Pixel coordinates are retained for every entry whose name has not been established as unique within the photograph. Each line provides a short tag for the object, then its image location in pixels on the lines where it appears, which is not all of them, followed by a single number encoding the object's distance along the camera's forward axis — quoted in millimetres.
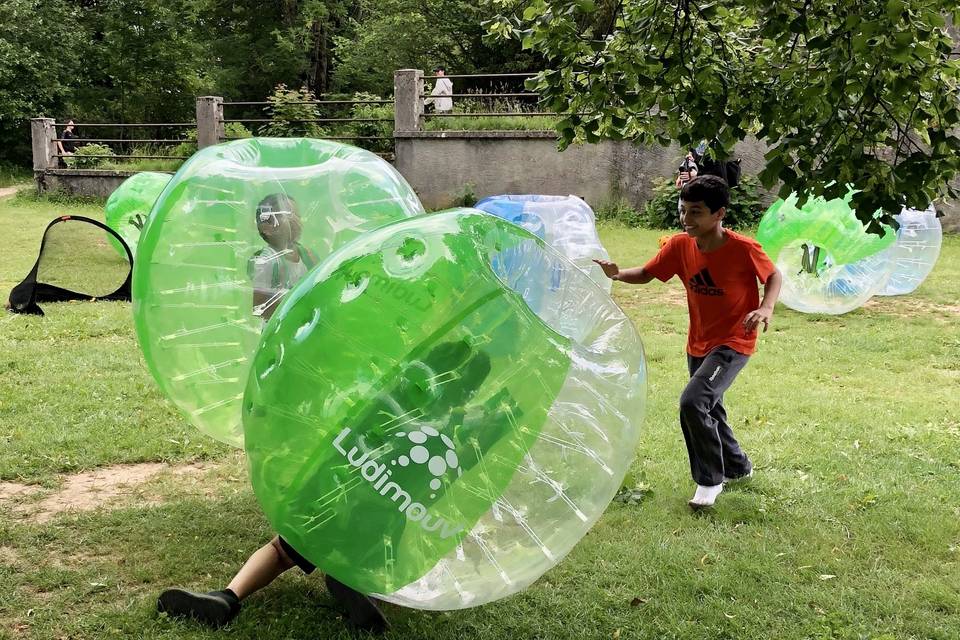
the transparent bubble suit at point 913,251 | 9430
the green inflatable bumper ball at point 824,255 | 8625
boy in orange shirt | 4223
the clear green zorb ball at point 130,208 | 11297
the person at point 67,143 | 21188
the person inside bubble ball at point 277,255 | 3887
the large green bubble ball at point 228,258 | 3904
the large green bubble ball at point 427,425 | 2596
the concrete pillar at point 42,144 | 20516
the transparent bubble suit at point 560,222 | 7910
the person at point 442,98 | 19977
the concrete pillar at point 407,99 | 18219
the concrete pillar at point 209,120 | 20222
